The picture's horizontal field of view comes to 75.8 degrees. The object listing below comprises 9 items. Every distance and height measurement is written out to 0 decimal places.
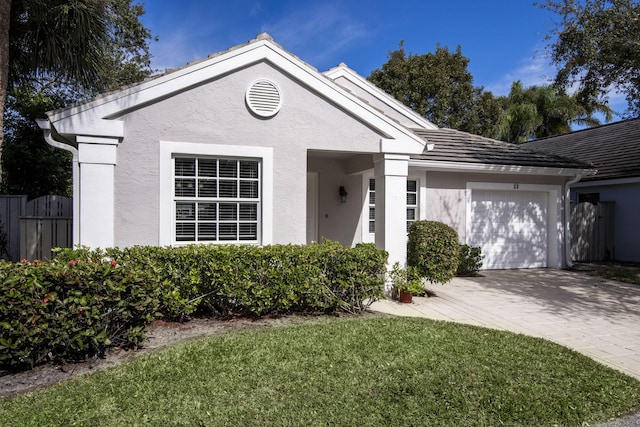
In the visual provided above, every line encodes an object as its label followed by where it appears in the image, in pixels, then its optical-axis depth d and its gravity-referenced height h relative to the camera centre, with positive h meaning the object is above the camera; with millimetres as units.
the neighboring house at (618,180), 15570 +1462
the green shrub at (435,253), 8906 -793
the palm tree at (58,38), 7723 +3503
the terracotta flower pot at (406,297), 8461 -1662
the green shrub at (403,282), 8318 -1334
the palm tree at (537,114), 30328 +7734
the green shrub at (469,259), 11656 -1201
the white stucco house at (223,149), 7012 +1286
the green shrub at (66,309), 4559 -1099
